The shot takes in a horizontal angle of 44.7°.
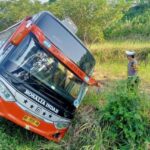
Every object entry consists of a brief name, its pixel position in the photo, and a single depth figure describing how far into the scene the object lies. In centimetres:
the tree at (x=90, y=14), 736
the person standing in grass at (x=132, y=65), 346
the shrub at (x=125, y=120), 307
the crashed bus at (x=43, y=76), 304
